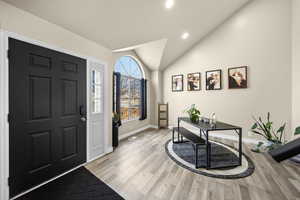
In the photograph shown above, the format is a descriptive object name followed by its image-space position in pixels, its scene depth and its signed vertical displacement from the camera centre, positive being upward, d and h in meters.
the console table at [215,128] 2.30 -0.53
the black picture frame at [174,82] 5.00 +0.67
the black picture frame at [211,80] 4.14 +0.62
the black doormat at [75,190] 1.68 -1.26
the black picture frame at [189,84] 4.56 +0.55
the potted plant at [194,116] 3.11 -0.40
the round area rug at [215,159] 2.16 -1.21
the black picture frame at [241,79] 3.72 +0.59
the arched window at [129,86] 4.26 +0.46
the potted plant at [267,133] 2.57 -0.80
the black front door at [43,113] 1.65 -0.22
